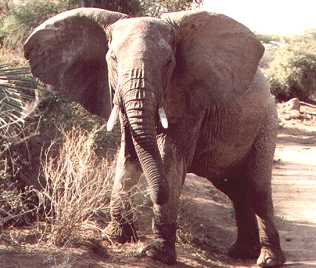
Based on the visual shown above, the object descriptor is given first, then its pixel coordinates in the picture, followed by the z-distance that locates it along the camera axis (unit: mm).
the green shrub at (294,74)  26609
